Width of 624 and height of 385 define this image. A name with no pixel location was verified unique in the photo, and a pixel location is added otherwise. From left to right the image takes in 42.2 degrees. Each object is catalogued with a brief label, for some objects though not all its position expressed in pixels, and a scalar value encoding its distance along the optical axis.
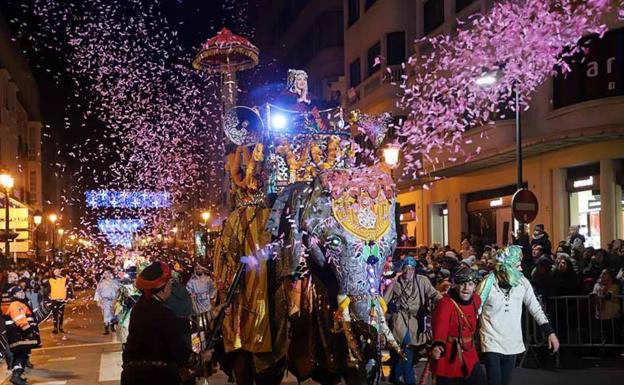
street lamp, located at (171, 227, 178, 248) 73.89
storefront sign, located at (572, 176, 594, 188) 19.44
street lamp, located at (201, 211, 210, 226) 39.92
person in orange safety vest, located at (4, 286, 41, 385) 13.21
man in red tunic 7.13
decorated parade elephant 7.12
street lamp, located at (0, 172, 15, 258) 23.72
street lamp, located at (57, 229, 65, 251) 71.21
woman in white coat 7.88
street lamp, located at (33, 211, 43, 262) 45.87
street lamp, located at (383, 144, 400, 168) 8.31
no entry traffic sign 14.06
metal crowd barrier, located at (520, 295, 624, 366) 12.79
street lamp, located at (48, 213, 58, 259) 63.61
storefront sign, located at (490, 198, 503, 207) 23.75
